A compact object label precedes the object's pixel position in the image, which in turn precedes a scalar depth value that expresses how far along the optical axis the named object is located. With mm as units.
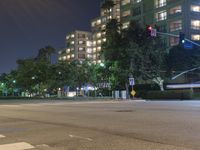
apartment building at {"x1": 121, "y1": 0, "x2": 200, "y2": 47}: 48979
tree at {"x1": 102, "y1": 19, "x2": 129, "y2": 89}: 38180
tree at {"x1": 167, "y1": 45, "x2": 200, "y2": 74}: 42257
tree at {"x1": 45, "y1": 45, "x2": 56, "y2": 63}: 80948
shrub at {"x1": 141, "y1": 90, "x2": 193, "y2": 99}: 31689
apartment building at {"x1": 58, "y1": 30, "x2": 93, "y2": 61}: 96540
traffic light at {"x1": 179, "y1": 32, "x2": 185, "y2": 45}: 18706
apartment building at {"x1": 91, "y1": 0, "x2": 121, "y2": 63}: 88408
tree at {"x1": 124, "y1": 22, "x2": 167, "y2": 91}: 36035
